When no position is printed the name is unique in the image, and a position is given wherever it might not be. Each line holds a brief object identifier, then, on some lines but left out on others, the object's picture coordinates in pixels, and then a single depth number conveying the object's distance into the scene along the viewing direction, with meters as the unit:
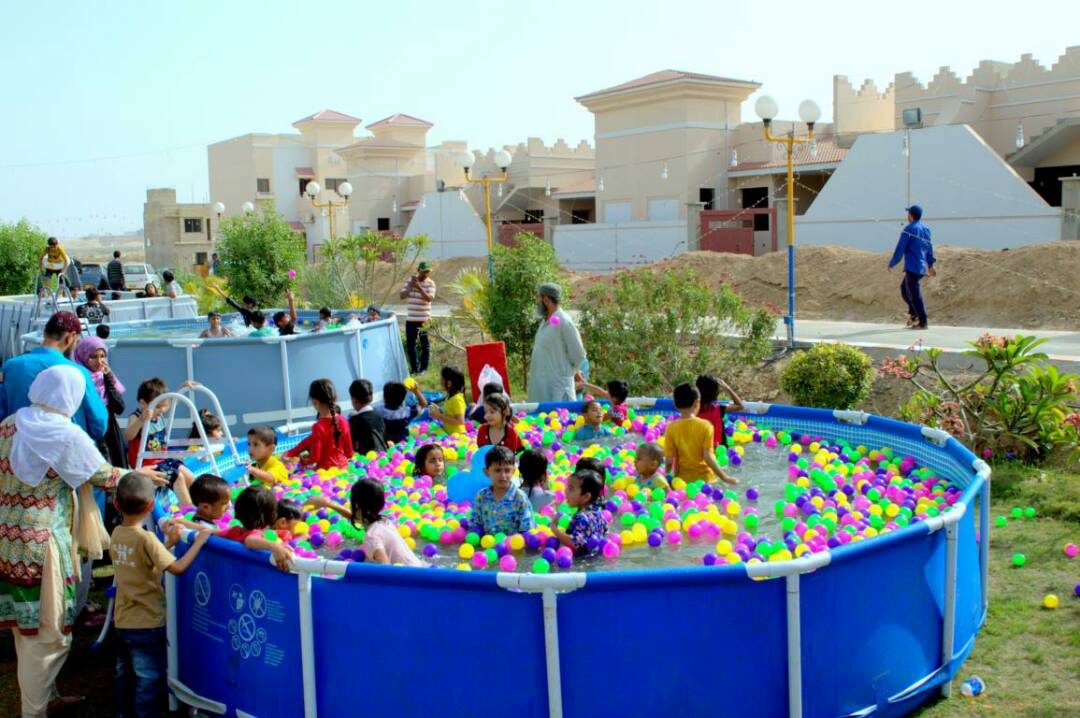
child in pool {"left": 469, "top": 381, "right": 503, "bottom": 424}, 10.08
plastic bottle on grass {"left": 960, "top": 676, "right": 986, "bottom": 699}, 4.86
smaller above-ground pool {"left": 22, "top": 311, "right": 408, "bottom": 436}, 10.95
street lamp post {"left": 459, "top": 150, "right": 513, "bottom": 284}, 19.52
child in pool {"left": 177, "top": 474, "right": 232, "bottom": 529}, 5.22
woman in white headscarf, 4.80
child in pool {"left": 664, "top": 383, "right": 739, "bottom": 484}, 7.39
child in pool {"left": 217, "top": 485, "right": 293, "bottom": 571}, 4.99
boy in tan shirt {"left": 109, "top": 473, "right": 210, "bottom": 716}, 4.73
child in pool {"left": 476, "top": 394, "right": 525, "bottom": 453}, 7.65
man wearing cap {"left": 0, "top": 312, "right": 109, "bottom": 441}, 5.69
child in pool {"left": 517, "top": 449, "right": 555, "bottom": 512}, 6.77
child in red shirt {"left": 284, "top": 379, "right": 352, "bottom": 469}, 8.23
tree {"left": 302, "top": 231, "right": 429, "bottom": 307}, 22.70
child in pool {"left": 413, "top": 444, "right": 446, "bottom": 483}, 8.20
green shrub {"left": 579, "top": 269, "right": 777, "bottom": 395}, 12.36
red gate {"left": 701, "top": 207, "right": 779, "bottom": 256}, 31.23
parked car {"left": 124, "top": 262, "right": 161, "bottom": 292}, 31.62
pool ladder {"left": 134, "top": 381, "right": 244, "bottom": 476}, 6.05
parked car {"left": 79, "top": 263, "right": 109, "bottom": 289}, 27.77
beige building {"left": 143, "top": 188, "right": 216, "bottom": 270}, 56.06
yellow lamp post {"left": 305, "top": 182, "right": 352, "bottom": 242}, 26.26
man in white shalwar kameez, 9.41
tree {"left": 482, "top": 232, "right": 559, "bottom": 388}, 13.64
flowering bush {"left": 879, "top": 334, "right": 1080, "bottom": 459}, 8.73
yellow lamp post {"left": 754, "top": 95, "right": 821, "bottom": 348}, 14.48
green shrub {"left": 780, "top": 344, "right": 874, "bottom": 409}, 11.09
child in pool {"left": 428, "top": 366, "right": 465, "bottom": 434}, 9.73
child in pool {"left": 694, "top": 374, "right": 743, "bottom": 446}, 8.16
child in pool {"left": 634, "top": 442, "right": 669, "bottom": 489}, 7.32
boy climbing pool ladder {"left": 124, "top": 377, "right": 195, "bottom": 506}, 6.51
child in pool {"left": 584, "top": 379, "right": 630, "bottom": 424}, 9.54
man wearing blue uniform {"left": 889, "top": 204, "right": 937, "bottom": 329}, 15.23
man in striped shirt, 15.38
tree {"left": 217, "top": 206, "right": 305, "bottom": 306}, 23.38
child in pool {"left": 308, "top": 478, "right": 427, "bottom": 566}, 5.27
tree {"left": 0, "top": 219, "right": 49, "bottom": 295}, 30.50
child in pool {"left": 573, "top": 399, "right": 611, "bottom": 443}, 9.20
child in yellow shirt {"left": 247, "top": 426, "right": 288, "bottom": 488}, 7.27
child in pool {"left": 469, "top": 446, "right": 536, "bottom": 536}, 6.49
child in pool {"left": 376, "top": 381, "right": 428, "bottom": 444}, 9.41
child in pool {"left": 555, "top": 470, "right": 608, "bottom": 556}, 6.15
